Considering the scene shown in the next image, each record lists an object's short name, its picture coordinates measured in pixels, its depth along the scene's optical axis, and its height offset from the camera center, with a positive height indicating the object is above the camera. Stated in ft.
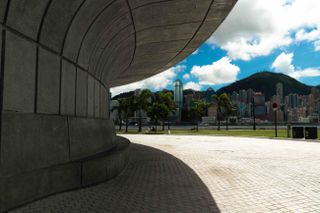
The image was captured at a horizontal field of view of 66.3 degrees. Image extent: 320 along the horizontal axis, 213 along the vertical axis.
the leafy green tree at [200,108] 196.60 +7.03
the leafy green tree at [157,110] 156.63 +4.36
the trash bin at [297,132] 68.82 -4.31
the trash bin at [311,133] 64.33 -4.27
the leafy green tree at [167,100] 170.60 +11.70
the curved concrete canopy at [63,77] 13.13 +2.74
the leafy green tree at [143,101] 157.29 +10.25
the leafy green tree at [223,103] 191.51 +10.85
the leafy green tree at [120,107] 169.22 +7.07
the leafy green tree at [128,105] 159.39 +7.51
